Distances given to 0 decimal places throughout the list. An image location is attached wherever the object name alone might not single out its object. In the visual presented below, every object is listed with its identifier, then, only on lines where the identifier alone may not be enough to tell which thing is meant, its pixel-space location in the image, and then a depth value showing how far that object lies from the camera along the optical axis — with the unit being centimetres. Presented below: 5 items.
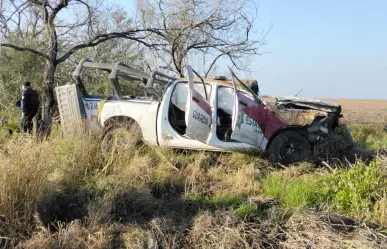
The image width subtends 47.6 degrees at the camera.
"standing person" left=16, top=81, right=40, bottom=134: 1186
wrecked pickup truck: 827
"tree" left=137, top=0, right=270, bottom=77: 1398
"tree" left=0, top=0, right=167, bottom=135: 1313
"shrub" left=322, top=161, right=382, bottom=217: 582
